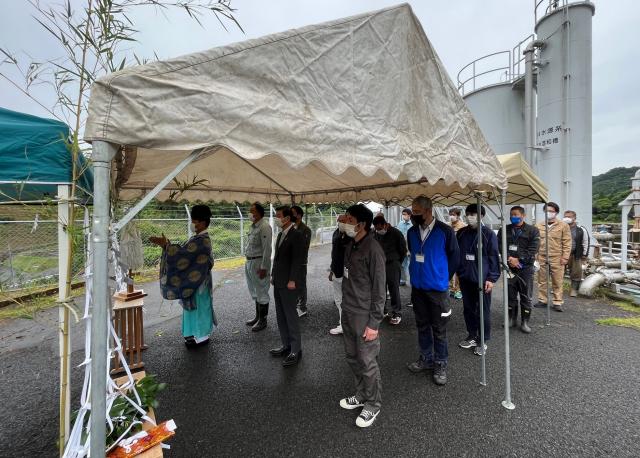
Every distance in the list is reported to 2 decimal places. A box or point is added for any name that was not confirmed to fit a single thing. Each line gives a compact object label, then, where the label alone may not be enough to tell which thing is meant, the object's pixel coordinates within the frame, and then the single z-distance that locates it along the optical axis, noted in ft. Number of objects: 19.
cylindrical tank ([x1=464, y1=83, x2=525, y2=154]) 33.63
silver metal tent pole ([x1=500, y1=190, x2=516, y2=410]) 8.98
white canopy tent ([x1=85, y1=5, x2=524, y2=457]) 4.26
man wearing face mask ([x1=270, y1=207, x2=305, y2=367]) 11.12
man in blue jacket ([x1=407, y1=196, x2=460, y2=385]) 9.92
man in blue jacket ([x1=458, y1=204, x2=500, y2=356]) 12.14
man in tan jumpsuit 17.83
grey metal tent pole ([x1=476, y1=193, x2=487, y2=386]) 10.03
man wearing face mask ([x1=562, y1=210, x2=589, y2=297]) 20.09
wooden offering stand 10.78
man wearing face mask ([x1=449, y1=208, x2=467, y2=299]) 21.59
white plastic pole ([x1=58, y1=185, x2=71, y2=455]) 4.80
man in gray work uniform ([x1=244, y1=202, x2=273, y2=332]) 14.16
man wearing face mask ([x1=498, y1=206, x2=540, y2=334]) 14.56
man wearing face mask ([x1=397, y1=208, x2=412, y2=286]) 23.58
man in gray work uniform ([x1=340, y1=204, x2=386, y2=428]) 7.83
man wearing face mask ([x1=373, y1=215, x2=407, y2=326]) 16.25
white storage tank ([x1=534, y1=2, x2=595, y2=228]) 25.64
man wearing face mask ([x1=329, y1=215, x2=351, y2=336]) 9.56
